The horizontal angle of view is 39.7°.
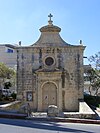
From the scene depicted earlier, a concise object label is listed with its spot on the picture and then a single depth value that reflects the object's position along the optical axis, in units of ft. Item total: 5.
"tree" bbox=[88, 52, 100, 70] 52.83
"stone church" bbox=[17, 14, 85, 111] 41.57
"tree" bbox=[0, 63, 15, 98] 59.27
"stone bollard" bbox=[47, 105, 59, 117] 25.40
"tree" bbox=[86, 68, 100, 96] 53.04
